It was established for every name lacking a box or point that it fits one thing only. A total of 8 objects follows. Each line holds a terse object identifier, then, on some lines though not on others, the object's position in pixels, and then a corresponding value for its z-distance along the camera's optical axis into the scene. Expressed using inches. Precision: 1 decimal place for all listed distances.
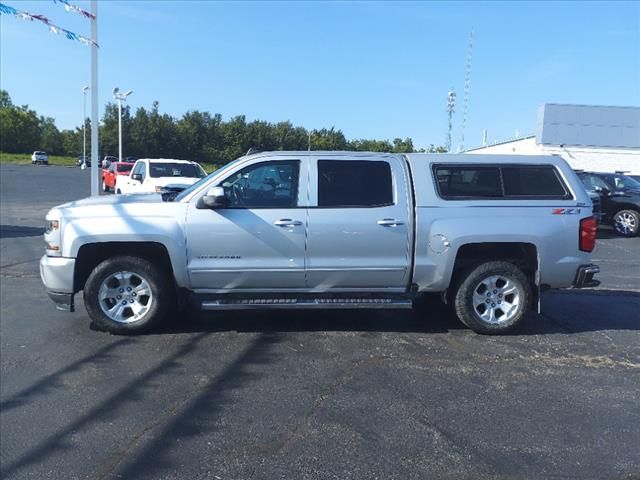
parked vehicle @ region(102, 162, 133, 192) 1147.3
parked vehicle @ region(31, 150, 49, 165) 2662.4
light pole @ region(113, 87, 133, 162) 1564.2
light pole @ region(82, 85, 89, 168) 2567.9
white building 1248.2
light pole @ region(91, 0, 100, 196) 531.2
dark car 608.1
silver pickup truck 229.9
